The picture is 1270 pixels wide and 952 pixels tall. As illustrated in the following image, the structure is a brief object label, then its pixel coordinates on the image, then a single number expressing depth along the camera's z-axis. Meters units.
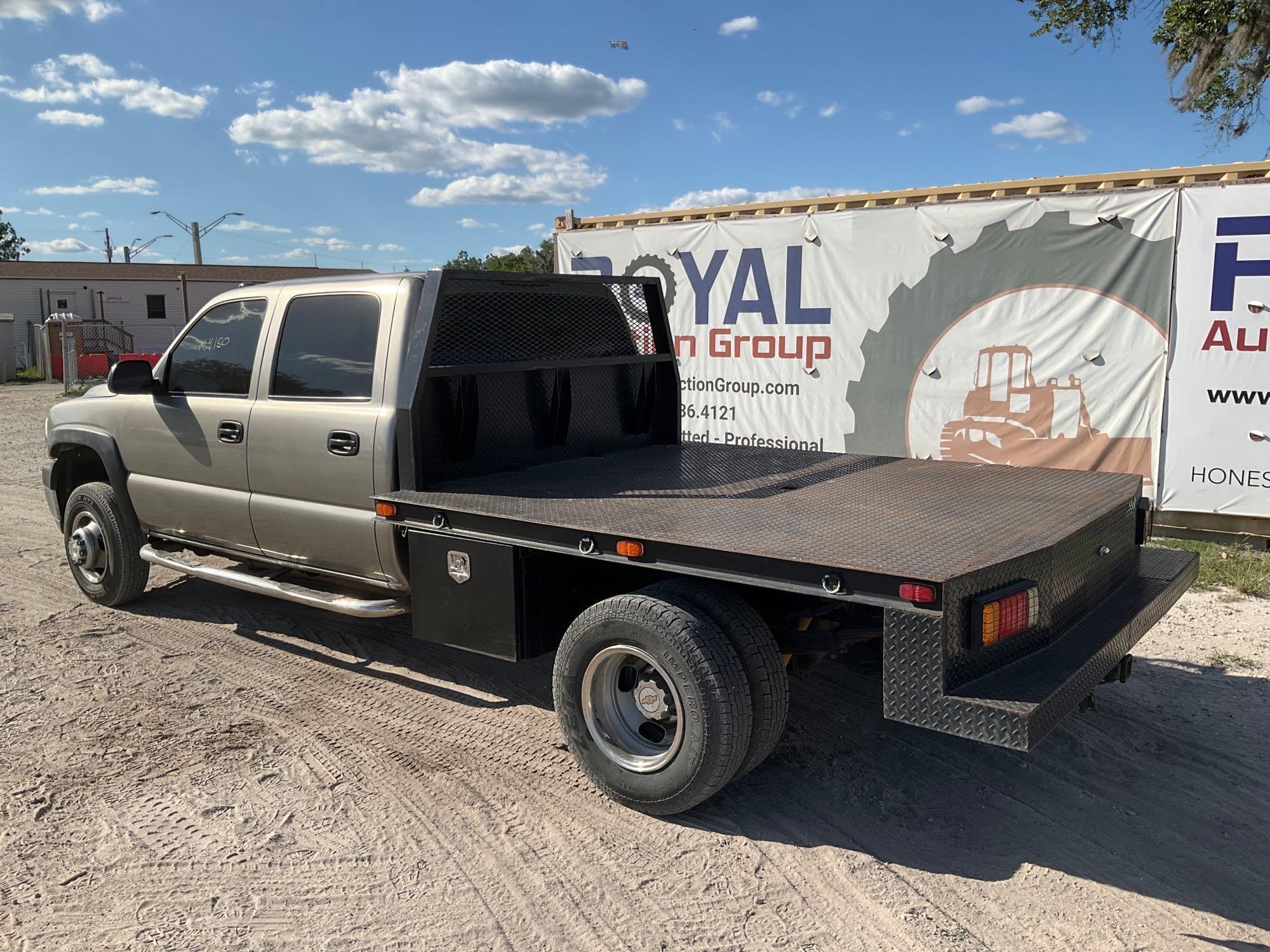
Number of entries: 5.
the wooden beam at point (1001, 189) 8.24
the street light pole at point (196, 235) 44.16
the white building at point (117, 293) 46.88
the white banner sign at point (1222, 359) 8.06
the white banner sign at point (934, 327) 8.77
